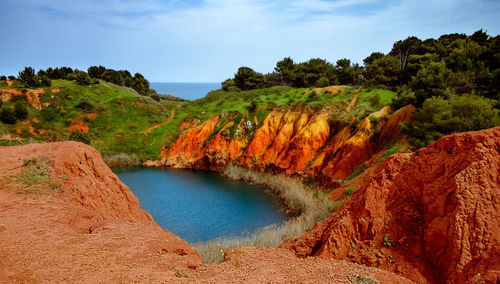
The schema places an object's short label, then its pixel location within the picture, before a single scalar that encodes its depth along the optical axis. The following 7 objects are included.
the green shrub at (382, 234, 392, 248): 7.83
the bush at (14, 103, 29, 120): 41.34
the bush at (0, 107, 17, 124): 39.41
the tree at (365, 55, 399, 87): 34.16
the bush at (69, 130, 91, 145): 33.31
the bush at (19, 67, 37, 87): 49.69
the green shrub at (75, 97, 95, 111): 48.16
